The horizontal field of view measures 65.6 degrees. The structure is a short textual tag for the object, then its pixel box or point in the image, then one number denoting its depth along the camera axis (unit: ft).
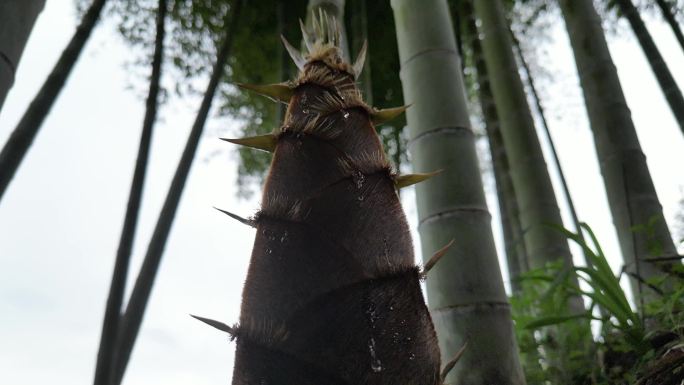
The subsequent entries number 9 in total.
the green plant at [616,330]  3.65
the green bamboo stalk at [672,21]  4.35
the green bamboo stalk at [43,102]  2.09
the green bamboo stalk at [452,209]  3.52
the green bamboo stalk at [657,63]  4.92
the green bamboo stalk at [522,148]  8.22
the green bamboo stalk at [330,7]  3.71
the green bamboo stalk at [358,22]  9.91
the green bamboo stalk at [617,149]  5.71
